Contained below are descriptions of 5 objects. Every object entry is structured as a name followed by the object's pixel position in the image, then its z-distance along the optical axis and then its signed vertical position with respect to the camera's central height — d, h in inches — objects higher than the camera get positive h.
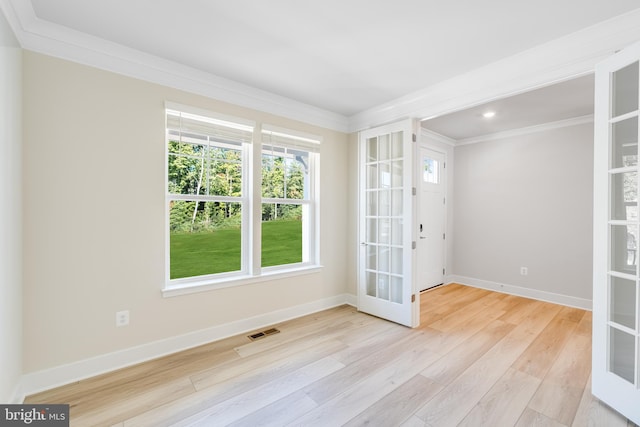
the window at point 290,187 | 130.8 +12.3
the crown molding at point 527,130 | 151.2 +49.5
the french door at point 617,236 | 68.2 -5.8
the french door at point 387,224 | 127.5 -5.7
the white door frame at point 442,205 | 183.6 +5.3
